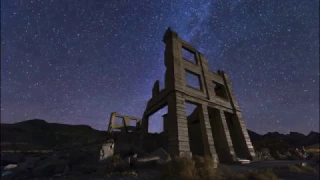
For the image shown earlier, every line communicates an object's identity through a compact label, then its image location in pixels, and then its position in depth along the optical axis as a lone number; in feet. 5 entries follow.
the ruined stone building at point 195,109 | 35.06
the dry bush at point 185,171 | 16.73
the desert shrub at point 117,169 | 21.21
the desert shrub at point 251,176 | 18.74
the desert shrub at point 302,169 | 25.53
